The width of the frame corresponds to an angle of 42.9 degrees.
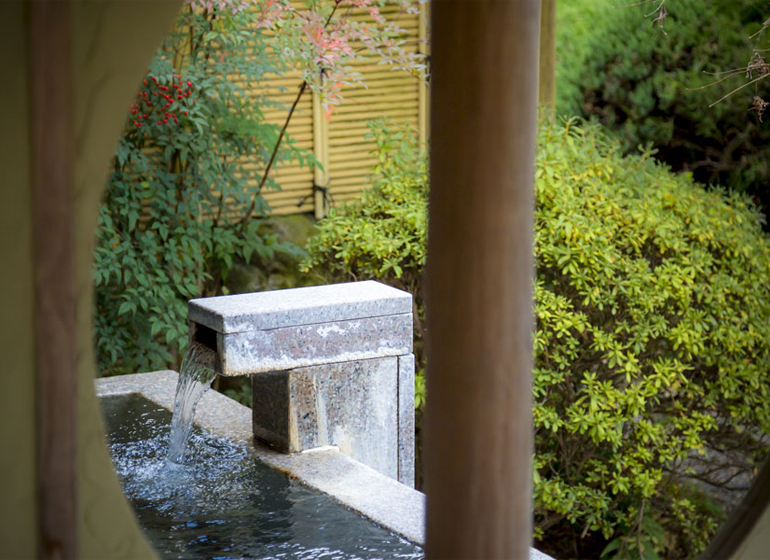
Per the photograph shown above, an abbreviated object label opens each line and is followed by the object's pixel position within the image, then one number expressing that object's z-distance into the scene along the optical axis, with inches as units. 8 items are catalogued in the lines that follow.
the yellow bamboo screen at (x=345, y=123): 312.7
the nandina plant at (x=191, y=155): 253.0
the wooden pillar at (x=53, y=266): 77.2
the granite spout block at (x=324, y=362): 183.5
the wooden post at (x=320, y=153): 312.7
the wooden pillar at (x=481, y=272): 76.4
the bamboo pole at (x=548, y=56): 278.1
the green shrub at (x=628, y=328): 223.9
